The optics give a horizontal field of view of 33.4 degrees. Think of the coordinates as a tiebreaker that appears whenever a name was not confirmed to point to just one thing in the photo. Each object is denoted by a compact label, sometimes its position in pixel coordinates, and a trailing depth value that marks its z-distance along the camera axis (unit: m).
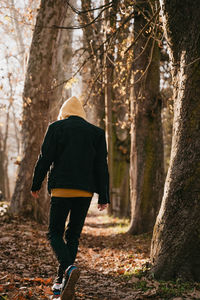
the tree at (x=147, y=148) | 8.48
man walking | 3.58
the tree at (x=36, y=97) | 8.48
